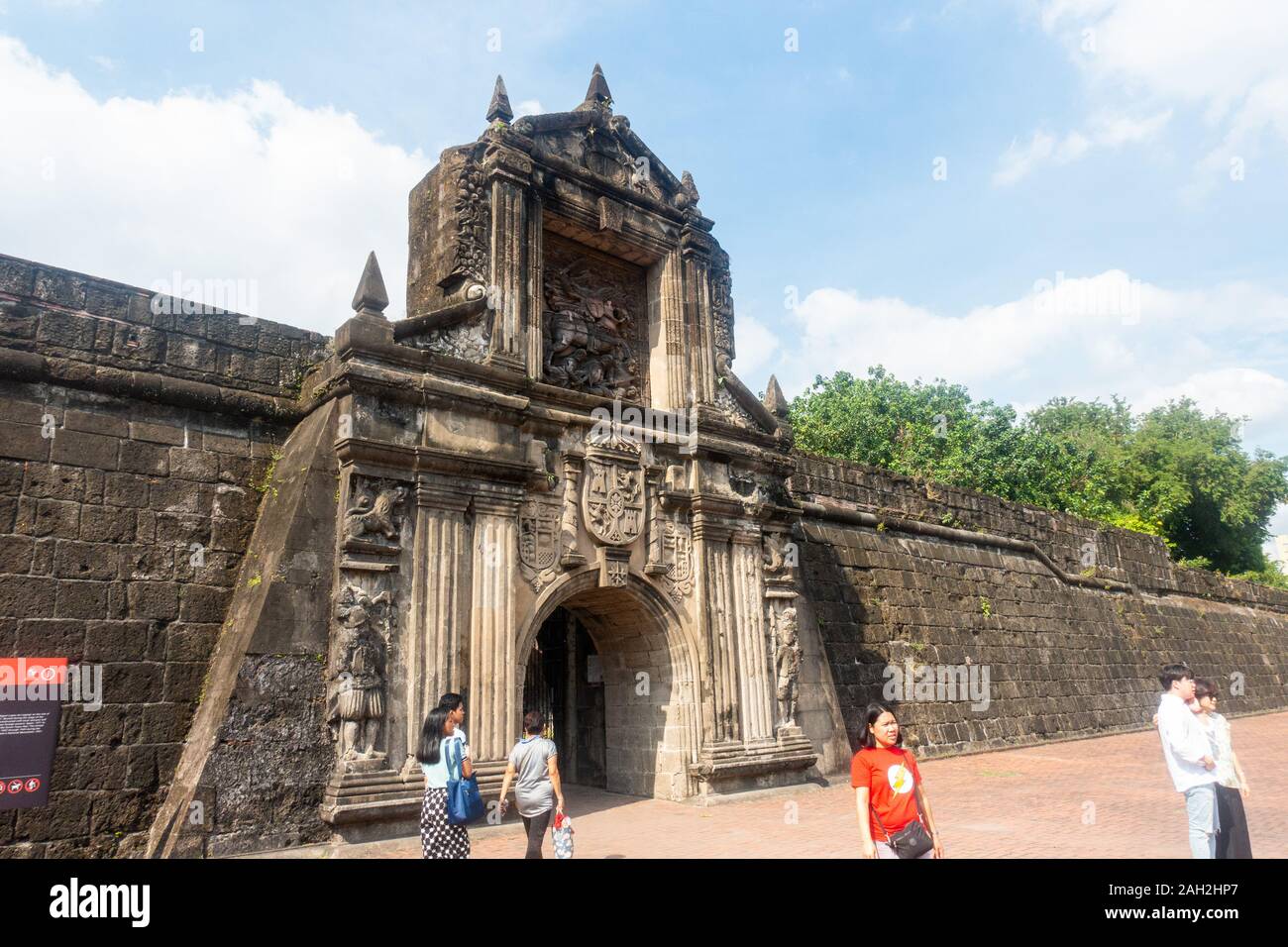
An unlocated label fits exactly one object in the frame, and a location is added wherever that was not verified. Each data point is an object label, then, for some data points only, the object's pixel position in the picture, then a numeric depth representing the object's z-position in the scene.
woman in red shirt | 4.45
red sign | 6.59
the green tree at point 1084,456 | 28.70
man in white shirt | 5.15
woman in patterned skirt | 5.31
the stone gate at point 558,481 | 8.02
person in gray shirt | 5.92
